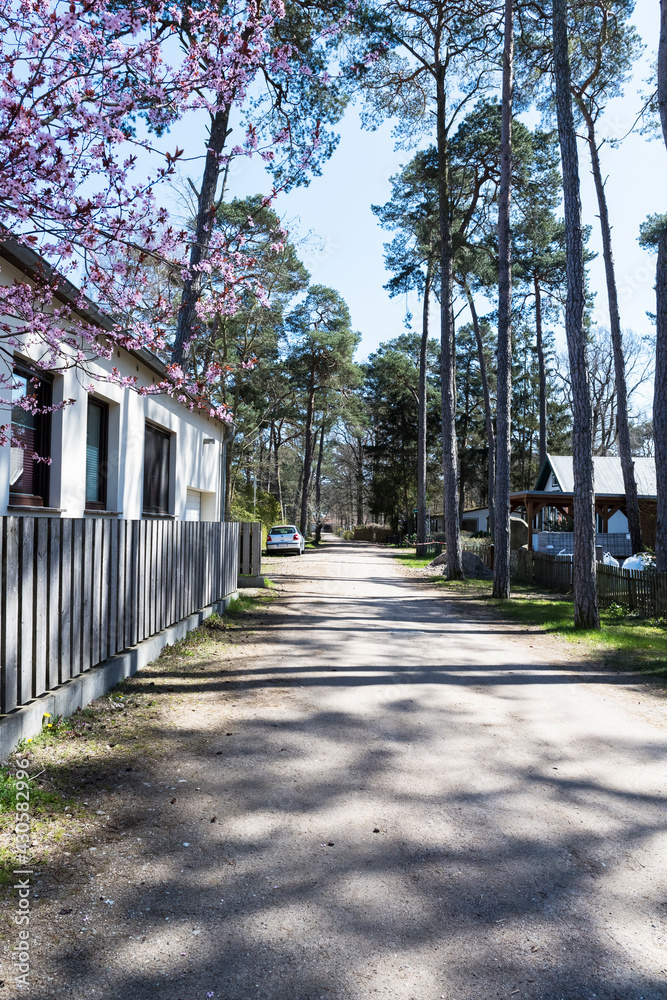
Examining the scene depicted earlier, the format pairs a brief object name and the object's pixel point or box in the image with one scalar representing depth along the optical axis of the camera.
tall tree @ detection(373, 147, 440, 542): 19.62
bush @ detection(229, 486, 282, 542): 33.43
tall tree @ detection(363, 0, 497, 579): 17.30
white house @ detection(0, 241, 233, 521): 6.31
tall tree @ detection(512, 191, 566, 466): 18.52
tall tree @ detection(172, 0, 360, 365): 5.95
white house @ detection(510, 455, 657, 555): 27.45
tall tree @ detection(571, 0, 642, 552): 14.81
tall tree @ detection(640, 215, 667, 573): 13.12
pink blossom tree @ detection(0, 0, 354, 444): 3.66
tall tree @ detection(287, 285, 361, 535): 35.38
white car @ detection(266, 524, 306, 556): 30.70
